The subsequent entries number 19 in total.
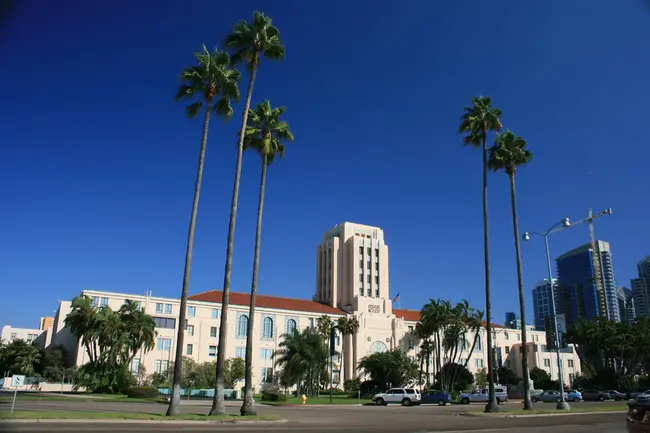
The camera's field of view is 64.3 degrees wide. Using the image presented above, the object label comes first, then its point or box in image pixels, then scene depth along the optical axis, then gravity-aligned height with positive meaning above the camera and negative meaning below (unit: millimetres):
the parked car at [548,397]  69350 -3351
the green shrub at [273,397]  57694 -3552
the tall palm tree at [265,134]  34125 +14895
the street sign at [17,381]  21039 -925
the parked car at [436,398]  60375 -3411
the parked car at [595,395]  73188 -3105
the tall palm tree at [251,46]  31469 +18926
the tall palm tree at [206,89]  28844 +15705
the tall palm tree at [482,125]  41725 +19214
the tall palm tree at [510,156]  42656 +17216
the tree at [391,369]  83812 -243
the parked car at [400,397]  57062 -3215
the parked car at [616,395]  75169 -3131
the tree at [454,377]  85812 -1460
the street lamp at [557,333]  40438 +2989
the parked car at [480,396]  63756 -3226
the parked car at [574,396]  68750 -3088
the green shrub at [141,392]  56878 -3327
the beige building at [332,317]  78188 +7820
